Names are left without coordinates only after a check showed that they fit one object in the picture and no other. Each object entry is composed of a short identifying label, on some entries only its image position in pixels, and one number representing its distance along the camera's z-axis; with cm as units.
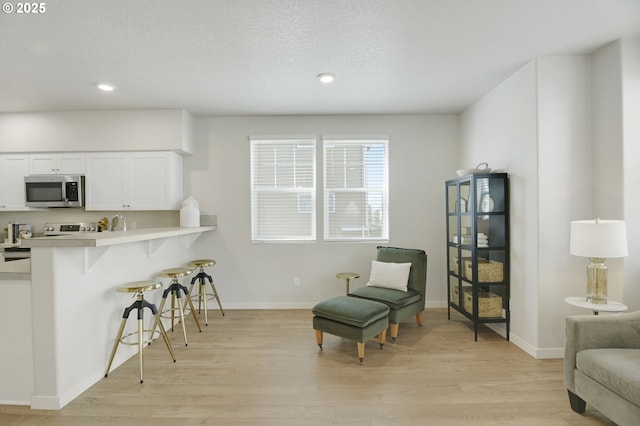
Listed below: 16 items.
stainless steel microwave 412
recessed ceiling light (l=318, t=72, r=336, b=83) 311
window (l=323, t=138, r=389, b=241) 449
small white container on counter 407
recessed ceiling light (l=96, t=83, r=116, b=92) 330
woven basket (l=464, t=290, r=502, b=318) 338
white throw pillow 366
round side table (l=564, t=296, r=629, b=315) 234
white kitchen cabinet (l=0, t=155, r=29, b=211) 423
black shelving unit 334
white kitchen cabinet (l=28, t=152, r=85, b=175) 419
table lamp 235
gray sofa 180
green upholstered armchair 334
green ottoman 288
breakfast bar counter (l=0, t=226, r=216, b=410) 225
